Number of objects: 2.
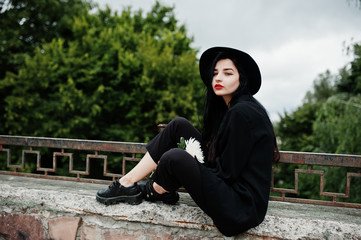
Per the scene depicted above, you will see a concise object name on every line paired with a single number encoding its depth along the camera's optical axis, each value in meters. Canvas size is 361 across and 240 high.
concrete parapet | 1.60
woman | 1.51
